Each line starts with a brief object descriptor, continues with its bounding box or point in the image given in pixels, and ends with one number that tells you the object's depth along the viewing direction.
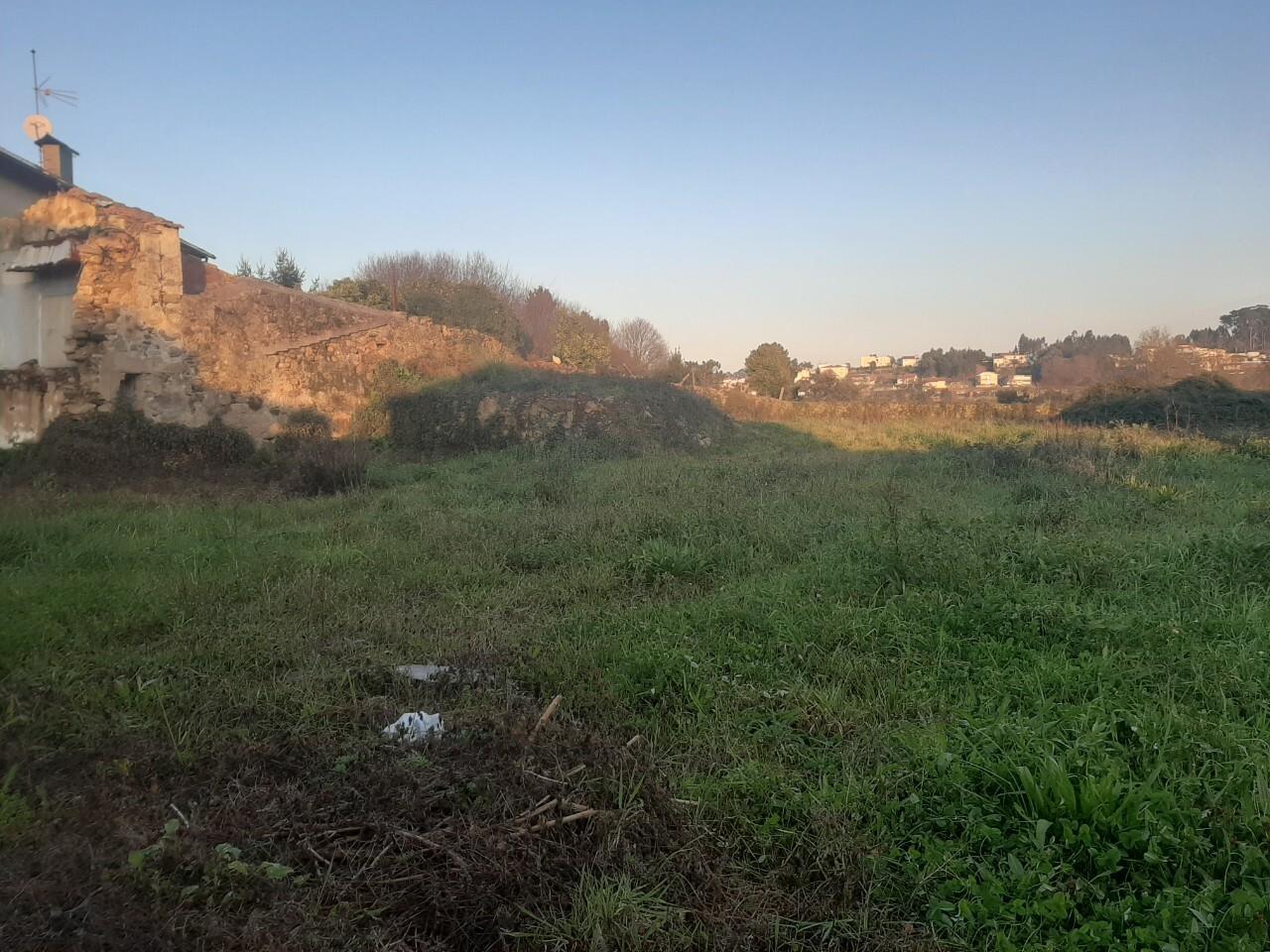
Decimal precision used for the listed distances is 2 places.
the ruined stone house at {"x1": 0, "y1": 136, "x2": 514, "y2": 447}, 12.26
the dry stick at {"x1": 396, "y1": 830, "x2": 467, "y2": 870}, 2.45
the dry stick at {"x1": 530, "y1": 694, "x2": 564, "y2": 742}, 3.25
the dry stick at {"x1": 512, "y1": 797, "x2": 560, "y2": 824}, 2.64
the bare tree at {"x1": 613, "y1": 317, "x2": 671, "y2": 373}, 37.81
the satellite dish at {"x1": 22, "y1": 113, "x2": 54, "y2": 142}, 12.63
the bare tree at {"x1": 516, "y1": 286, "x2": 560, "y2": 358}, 34.84
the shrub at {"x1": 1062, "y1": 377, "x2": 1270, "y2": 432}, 17.89
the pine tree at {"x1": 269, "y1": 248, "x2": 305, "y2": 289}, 28.92
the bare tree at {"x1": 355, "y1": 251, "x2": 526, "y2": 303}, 37.97
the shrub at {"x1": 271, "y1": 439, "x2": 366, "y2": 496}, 10.09
